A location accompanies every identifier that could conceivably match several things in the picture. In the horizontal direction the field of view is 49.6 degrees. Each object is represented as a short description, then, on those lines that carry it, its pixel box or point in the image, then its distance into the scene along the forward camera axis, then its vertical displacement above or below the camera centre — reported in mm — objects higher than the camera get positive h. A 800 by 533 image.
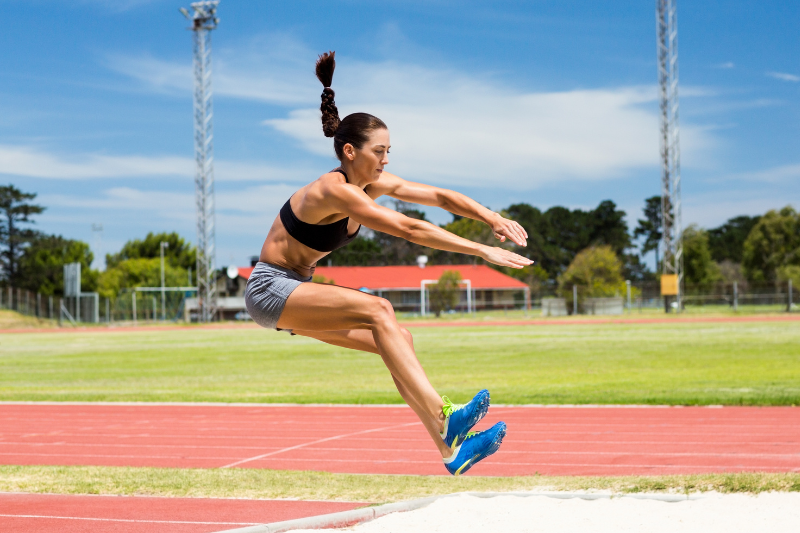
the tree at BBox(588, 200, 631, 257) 111000 +7715
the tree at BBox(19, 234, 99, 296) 77438 +2373
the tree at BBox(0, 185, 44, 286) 84075 +6275
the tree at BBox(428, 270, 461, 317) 59562 -134
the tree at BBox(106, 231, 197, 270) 94688 +4944
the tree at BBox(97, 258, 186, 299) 83375 +1695
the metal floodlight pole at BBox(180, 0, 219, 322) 54406 +9628
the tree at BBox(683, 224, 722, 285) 83688 +2479
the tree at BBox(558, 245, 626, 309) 58469 +752
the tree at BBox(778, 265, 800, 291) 59212 +741
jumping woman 4695 +16
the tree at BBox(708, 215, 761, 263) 112750 +6143
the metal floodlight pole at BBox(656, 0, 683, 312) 50344 +7818
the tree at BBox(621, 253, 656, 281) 110500 +2250
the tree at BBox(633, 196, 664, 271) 116250 +7197
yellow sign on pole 51062 +101
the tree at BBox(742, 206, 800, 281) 70438 +3499
